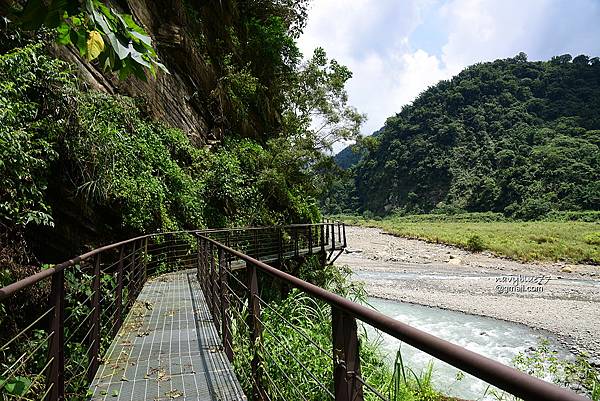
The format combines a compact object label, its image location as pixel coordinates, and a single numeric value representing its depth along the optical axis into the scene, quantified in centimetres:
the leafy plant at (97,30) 108
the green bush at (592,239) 2505
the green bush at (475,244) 2755
